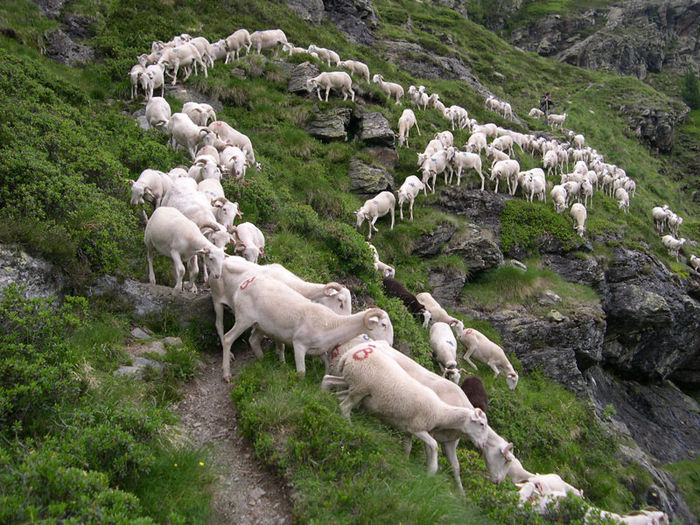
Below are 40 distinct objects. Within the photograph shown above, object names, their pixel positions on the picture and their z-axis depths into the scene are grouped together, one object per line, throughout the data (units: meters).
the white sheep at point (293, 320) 6.59
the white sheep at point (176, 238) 7.61
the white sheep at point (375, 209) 16.50
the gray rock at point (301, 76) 21.27
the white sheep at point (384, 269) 13.95
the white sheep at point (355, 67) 25.39
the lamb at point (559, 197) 22.27
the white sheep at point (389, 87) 25.92
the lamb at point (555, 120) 42.91
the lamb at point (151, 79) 16.44
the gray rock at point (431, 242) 17.58
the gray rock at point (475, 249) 17.70
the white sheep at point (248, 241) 8.61
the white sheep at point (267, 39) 23.52
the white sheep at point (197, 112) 15.07
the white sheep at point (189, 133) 12.98
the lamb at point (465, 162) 20.36
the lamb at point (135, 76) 16.62
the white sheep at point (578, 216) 21.42
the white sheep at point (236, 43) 22.30
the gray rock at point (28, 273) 5.70
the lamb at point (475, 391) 9.59
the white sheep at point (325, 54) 25.69
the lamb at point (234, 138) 14.43
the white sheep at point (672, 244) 28.45
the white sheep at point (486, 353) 13.46
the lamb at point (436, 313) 13.86
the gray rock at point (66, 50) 18.45
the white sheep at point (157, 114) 14.20
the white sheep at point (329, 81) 20.95
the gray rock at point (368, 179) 18.16
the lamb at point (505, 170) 21.25
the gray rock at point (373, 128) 19.98
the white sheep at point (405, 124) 22.03
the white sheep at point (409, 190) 18.17
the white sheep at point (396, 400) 6.04
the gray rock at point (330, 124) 19.31
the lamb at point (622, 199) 28.69
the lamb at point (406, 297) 13.18
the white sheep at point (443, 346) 11.67
